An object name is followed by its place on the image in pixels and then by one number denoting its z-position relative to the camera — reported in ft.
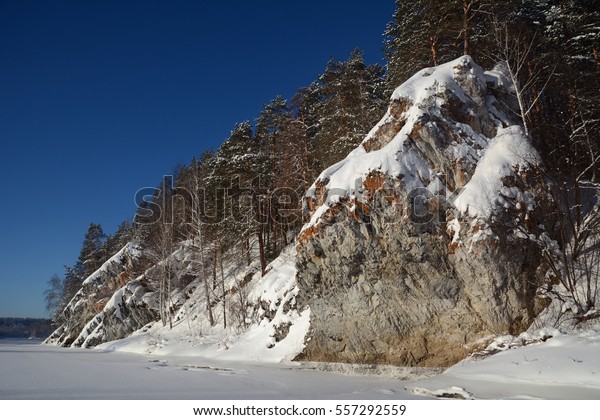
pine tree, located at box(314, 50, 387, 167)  78.48
